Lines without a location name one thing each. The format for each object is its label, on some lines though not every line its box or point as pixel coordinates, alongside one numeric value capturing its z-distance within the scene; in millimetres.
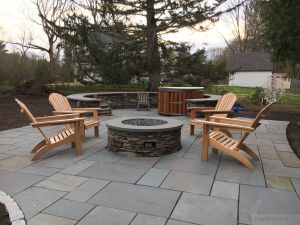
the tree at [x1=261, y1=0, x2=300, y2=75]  6898
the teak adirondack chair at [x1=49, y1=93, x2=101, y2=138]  5649
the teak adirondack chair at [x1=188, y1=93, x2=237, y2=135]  5707
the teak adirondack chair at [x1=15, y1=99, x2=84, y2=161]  4504
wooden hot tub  9031
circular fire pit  4711
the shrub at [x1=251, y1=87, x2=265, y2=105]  13328
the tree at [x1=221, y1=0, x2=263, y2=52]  34906
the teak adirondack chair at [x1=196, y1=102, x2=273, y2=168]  4227
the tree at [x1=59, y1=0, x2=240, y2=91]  11688
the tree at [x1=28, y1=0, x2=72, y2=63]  26828
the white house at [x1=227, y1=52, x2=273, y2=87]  36438
